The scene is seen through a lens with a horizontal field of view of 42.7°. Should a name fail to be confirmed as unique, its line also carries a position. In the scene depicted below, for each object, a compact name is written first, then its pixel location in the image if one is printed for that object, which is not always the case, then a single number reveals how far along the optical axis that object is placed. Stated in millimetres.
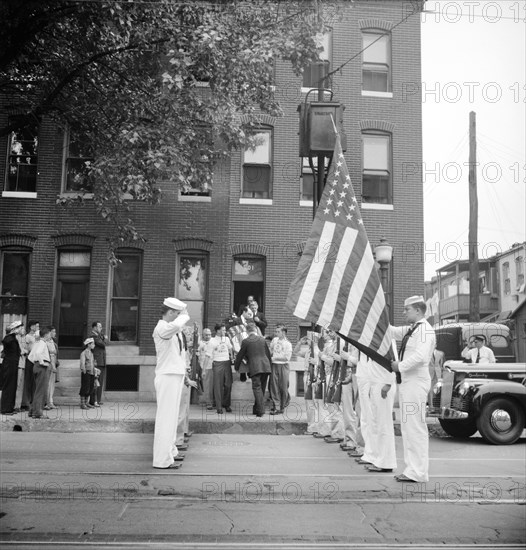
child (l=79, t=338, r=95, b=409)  16109
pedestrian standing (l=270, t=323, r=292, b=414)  15625
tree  12203
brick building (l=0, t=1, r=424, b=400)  19734
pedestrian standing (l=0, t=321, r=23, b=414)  14484
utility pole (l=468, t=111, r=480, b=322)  23062
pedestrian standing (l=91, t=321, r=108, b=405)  16844
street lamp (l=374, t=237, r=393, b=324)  17203
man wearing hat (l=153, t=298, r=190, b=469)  8570
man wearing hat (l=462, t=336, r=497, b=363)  15772
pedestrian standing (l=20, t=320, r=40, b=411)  15250
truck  12516
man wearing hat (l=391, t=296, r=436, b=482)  7730
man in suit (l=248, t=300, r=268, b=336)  17036
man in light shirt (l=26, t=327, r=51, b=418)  14195
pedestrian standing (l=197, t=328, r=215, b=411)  16656
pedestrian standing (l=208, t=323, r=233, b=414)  15680
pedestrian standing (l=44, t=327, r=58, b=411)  15258
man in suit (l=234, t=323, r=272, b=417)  14828
